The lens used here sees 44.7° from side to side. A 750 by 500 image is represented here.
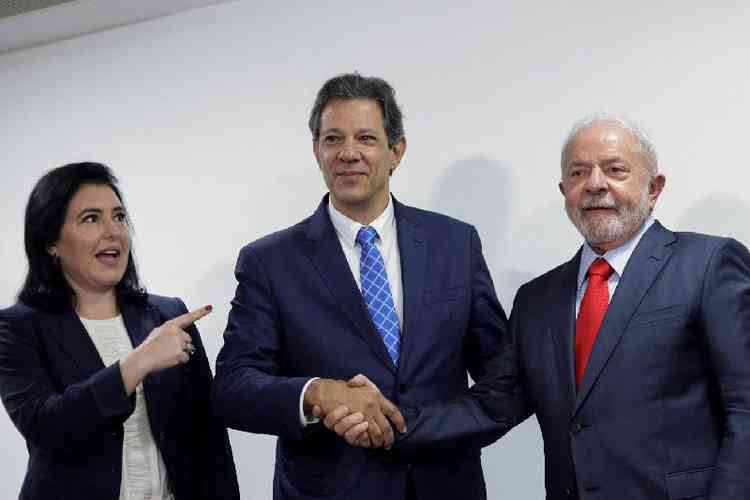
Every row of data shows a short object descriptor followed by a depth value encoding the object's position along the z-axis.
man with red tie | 1.87
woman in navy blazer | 2.27
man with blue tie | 2.18
